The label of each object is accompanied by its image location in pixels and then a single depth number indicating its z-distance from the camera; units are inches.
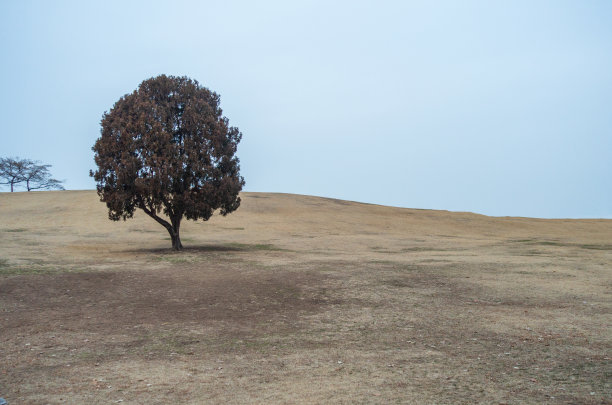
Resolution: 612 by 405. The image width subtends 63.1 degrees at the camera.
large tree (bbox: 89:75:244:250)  1035.9
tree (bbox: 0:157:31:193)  2876.5
